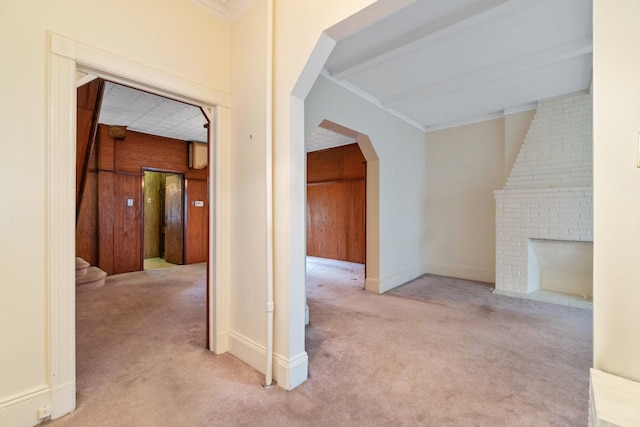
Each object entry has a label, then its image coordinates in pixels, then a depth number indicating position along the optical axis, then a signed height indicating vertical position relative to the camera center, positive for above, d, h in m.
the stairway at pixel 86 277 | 4.41 -1.05
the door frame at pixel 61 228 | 1.63 -0.09
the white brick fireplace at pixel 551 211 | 3.82 +0.01
